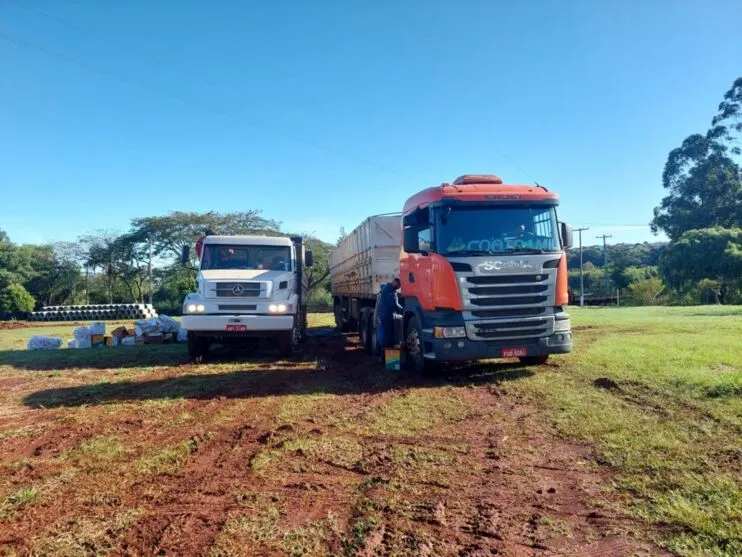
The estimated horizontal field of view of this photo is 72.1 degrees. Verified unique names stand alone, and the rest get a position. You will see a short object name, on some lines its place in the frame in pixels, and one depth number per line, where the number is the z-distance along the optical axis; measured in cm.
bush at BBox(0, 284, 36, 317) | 4012
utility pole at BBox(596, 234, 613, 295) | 6244
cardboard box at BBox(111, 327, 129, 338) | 1532
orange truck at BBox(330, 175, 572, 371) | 776
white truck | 1045
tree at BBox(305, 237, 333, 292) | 4569
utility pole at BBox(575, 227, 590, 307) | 5190
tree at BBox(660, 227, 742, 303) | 3553
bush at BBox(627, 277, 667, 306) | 4794
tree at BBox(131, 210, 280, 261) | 4369
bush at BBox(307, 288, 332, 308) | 4538
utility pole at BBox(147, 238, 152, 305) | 4612
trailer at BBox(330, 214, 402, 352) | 1105
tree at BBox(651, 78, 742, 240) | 4169
